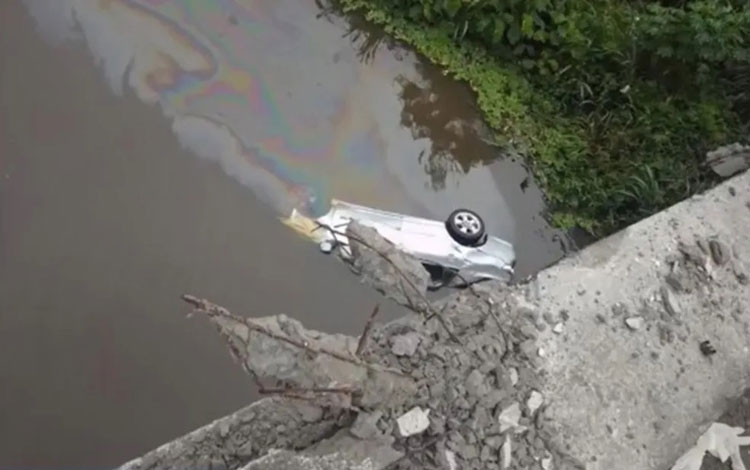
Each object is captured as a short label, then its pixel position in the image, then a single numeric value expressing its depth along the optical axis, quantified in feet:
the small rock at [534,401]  7.84
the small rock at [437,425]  7.43
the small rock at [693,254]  9.02
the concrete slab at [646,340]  7.98
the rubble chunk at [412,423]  7.34
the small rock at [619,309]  8.53
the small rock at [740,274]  9.07
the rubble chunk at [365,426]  7.23
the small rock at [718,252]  9.10
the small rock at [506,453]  7.49
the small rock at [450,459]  7.35
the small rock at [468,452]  7.41
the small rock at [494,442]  7.52
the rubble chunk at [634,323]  8.48
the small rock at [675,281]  8.84
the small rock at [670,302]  8.68
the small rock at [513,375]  7.89
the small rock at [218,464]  7.80
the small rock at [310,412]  7.27
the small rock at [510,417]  7.64
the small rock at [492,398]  7.66
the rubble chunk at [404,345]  7.68
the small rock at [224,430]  7.80
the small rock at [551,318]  8.34
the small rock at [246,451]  7.79
